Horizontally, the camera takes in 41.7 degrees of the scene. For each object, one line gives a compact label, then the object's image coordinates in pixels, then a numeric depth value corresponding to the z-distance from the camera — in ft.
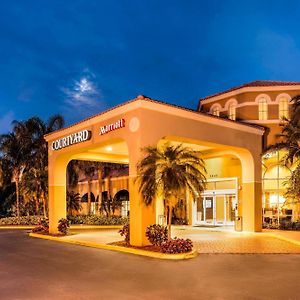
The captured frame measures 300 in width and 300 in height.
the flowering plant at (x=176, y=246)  48.93
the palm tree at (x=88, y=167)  117.39
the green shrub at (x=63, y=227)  76.79
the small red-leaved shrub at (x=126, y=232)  57.71
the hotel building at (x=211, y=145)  57.67
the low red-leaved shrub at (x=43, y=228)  81.61
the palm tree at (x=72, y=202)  117.46
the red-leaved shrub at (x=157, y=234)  53.11
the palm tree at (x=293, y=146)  68.08
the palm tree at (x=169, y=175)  51.55
